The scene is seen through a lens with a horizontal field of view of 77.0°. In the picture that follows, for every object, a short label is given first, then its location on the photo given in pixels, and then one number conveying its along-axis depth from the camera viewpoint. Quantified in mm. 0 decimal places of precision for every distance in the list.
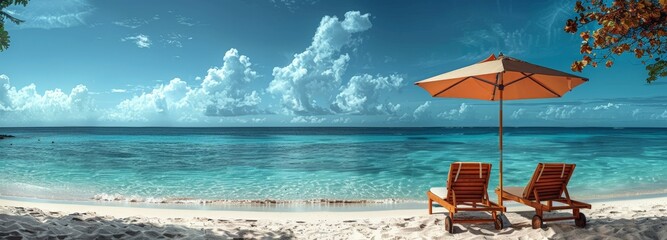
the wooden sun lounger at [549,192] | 5219
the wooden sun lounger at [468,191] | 5352
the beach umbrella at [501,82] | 5145
